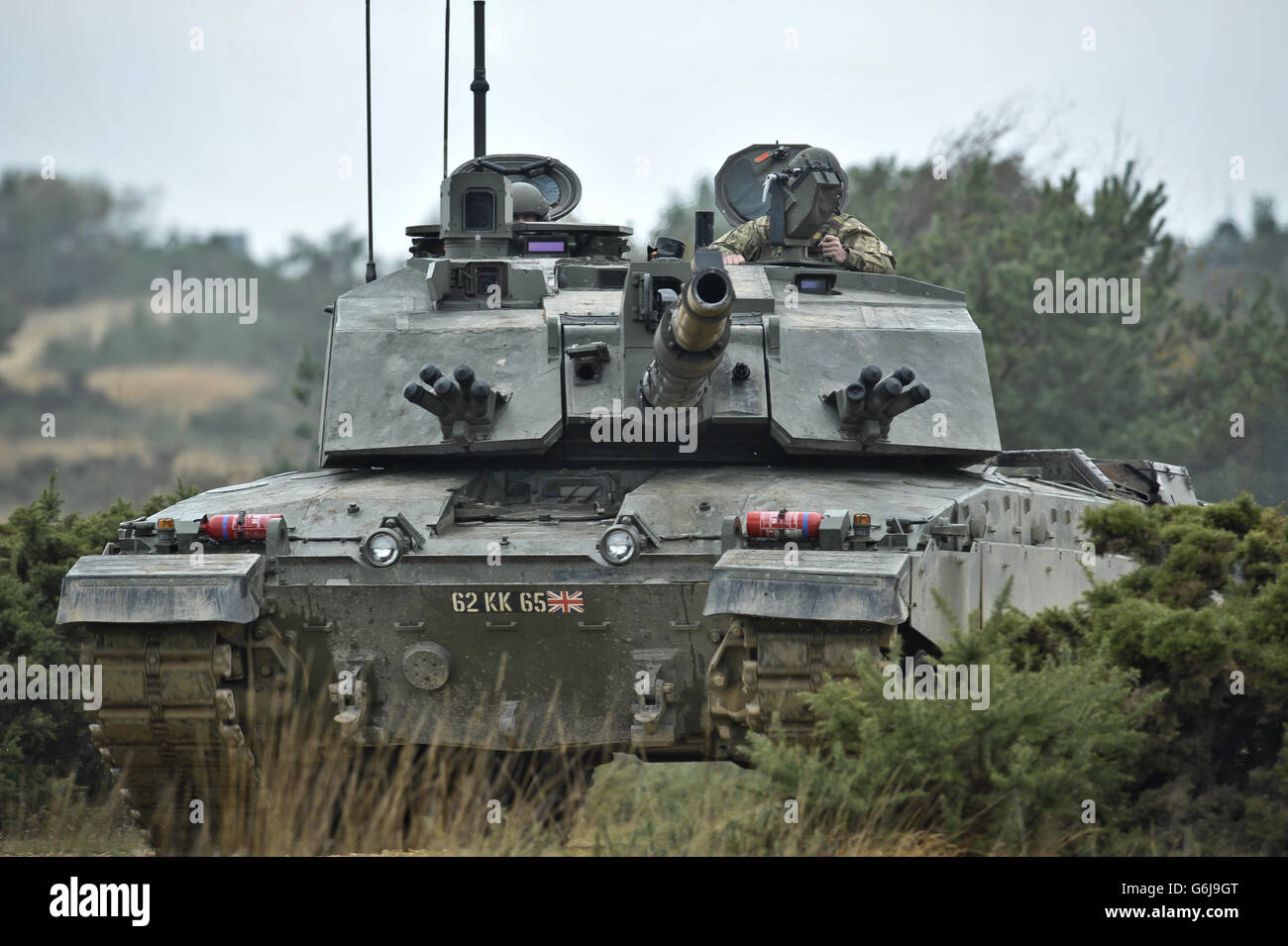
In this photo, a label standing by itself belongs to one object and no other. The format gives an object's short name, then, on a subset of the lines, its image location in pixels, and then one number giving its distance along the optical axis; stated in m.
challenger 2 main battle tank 10.25
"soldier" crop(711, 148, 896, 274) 13.66
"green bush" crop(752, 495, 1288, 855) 9.09
